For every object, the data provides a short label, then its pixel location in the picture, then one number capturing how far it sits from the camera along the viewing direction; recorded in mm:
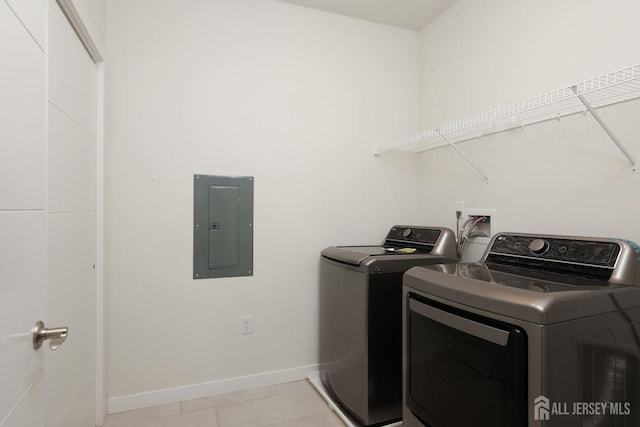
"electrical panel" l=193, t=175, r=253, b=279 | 2012
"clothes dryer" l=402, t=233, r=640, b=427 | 889
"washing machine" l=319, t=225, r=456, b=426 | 1646
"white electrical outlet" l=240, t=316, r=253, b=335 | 2105
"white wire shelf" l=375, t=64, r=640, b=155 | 1115
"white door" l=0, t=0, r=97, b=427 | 683
